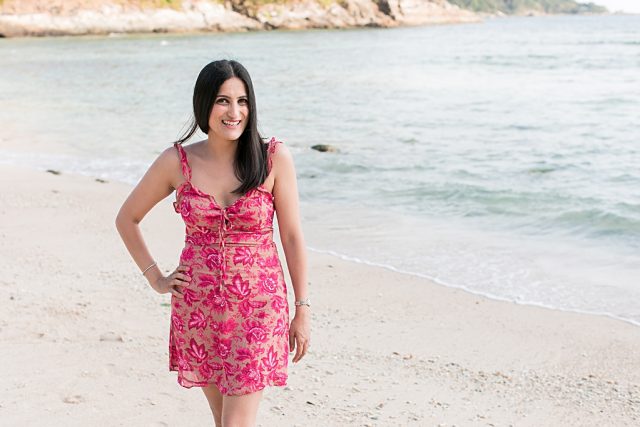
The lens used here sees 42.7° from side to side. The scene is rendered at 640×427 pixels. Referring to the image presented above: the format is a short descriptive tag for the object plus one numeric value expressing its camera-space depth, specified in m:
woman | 2.83
